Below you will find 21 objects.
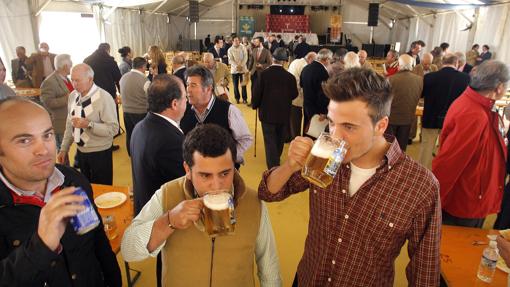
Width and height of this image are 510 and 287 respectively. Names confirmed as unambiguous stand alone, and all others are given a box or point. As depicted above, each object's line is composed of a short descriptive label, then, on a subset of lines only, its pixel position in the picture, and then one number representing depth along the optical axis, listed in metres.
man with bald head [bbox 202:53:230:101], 6.16
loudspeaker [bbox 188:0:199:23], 16.16
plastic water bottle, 1.58
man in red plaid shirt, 1.26
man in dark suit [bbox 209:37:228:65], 11.99
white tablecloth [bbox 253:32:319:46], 20.56
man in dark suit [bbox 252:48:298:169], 4.55
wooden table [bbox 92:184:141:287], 2.01
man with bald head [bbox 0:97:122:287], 0.98
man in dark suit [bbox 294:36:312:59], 12.95
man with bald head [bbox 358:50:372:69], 7.23
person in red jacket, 2.20
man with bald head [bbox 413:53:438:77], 6.01
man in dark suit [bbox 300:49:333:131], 4.84
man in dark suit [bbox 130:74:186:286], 2.03
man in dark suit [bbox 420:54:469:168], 4.45
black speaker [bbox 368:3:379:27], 15.80
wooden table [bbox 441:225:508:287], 1.63
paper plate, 2.36
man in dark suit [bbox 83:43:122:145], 5.51
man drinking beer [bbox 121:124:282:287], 1.32
